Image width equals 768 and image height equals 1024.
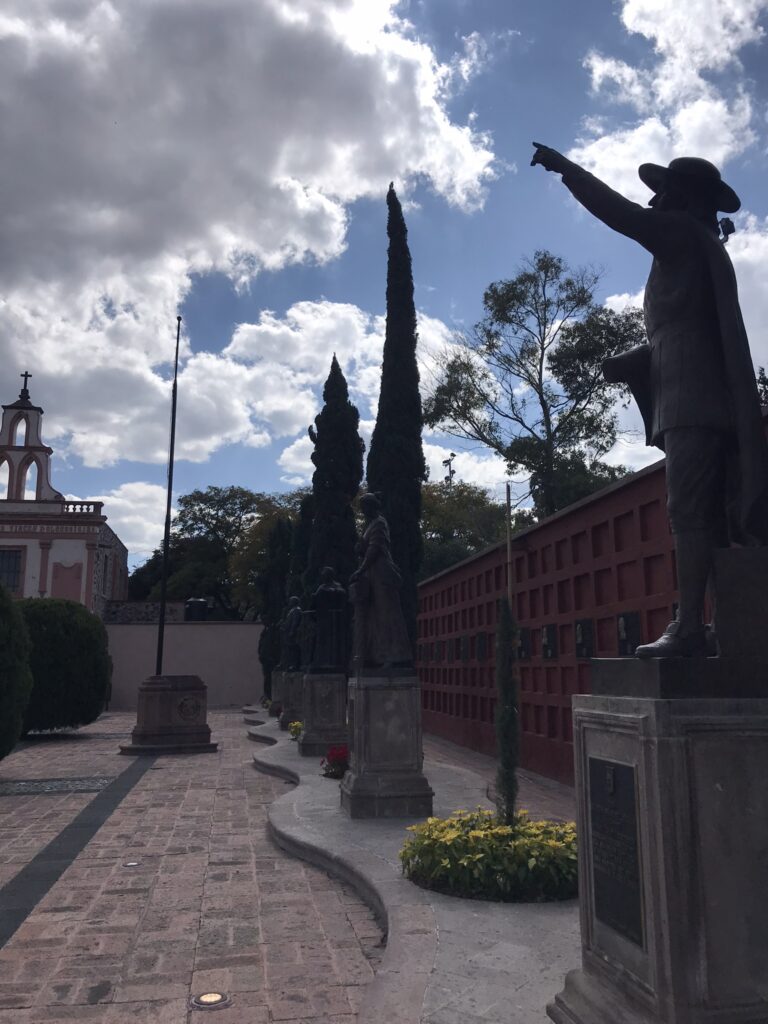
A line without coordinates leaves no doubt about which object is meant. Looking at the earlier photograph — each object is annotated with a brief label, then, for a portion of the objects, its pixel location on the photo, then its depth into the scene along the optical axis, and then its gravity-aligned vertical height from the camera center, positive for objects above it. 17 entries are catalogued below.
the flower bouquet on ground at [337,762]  10.51 -1.40
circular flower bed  5.22 -1.37
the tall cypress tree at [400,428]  20.33 +5.80
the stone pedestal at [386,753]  8.12 -1.03
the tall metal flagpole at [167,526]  18.09 +3.01
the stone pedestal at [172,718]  16.41 -1.31
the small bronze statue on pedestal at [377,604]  8.83 +0.56
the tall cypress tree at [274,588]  29.11 +2.46
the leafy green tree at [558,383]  22.91 +7.82
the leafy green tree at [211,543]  47.19 +6.60
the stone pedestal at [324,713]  13.53 -1.02
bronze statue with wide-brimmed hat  3.20 +1.11
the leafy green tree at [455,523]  31.69 +5.73
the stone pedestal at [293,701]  18.48 -1.09
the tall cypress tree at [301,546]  25.66 +3.47
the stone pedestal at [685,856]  2.71 -0.71
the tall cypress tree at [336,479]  21.47 +4.78
